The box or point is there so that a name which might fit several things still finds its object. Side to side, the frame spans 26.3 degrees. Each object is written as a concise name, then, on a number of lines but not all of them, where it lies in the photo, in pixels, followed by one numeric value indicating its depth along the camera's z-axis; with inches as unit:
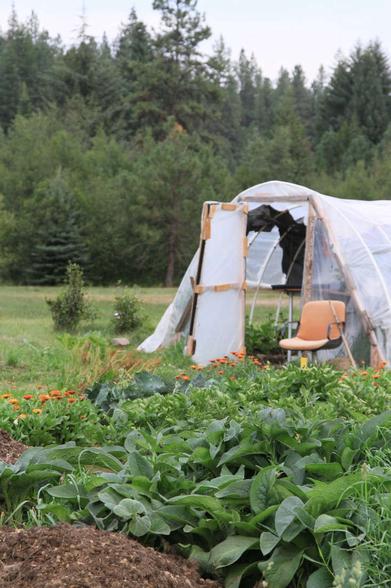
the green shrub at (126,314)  517.7
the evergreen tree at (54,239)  1147.3
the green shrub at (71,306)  517.7
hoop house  383.6
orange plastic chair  372.2
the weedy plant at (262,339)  456.1
